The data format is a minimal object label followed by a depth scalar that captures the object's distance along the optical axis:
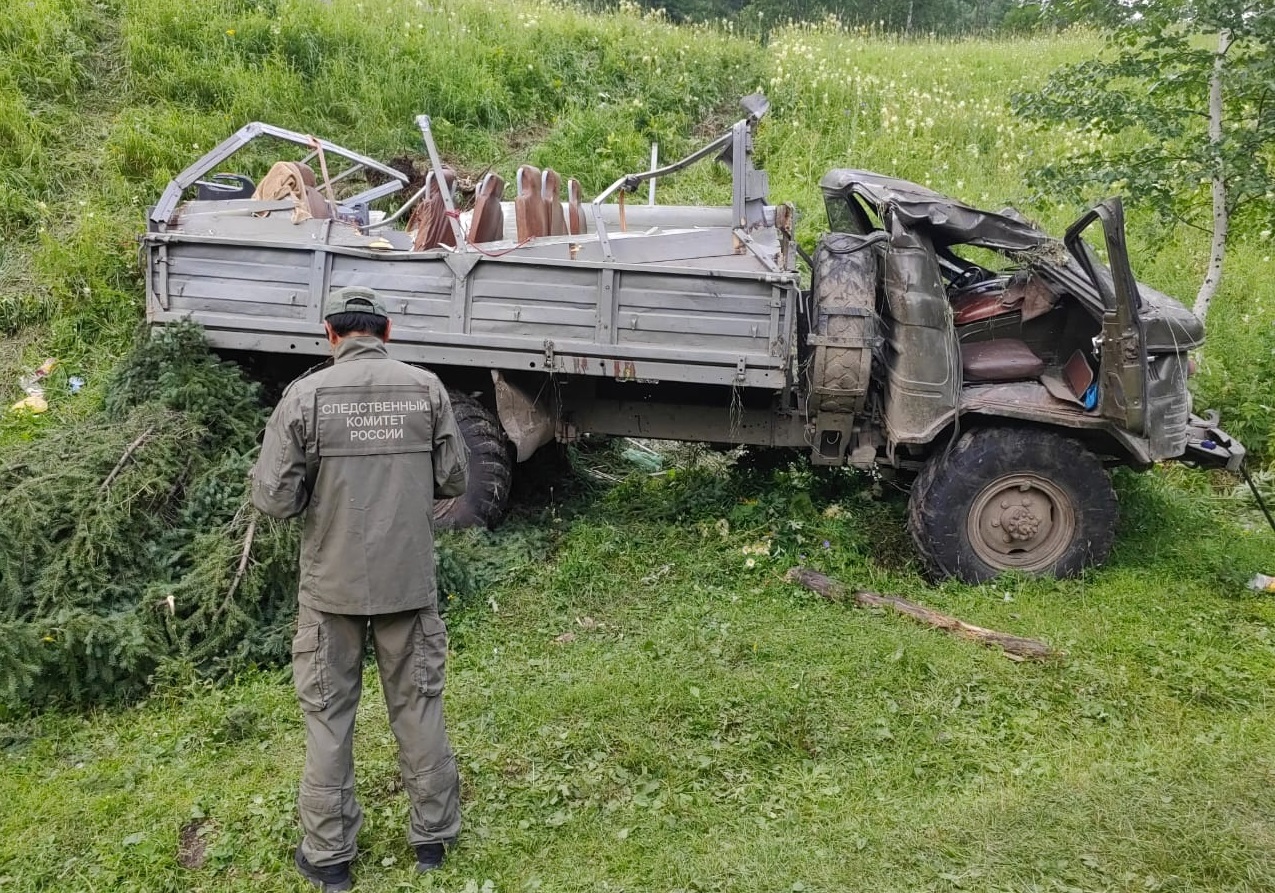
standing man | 3.24
